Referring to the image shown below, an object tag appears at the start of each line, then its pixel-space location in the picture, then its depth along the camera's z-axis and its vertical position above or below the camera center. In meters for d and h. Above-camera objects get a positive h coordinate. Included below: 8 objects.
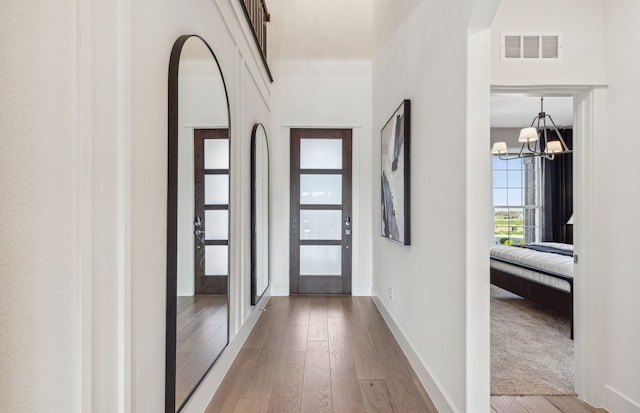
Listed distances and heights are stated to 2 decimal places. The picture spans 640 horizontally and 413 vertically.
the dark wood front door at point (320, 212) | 4.49 -0.06
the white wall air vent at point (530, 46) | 2.13 +1.05
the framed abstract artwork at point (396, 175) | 2.52 +0.29
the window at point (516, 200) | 7.30 +0.18
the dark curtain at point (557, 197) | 6.94 +0.24
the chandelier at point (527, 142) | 4.79 +1.00
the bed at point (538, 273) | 3.39 -0.76
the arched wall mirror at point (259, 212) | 3.14 -0.04
